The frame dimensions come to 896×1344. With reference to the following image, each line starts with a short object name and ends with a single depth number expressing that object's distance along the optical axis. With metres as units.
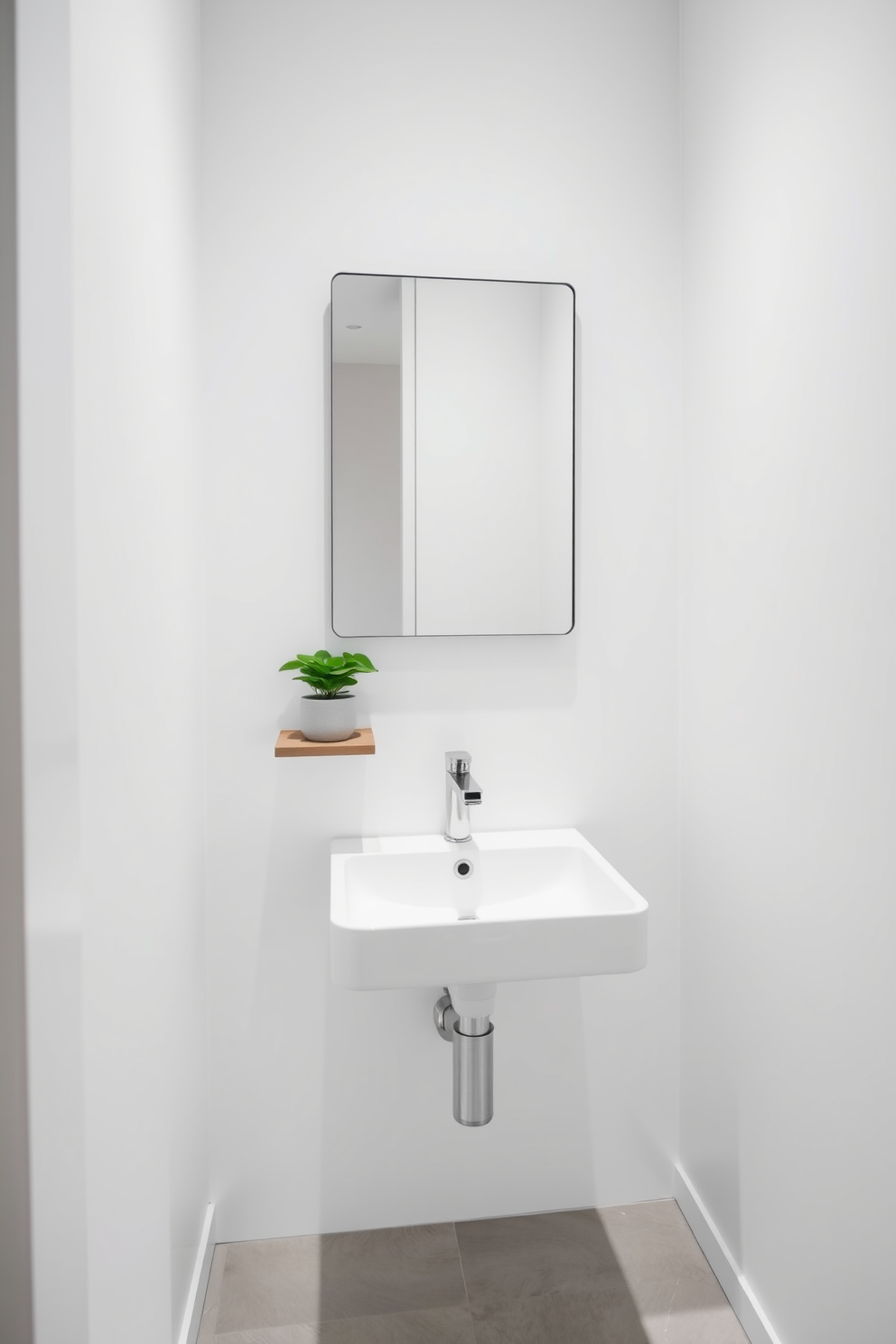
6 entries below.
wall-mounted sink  1.34
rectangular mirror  1.67
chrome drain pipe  1.59
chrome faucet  1.62
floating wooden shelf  1.54
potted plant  1.58
